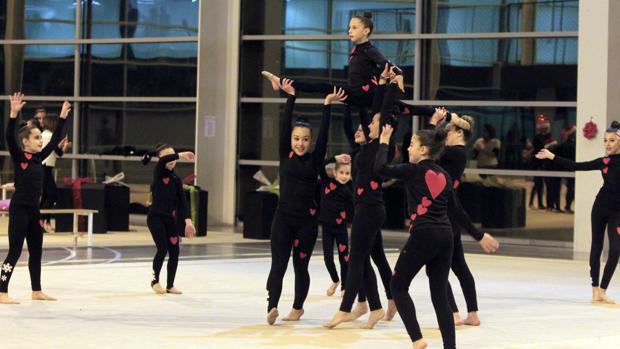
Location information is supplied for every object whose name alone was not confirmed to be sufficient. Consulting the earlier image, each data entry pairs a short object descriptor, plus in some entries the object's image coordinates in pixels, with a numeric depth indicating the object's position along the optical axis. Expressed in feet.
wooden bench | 56.80
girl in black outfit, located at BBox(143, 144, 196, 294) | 40.57
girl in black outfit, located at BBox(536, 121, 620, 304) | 39.91
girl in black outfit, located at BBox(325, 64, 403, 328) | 32.27
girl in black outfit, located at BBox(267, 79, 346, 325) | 33.17
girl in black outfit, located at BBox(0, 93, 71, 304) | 37.17
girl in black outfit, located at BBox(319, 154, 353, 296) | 38.14
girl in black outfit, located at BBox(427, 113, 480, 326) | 33.86
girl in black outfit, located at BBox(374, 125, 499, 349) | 27.22
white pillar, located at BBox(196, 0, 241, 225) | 73.61
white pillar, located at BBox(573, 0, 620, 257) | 60.39
